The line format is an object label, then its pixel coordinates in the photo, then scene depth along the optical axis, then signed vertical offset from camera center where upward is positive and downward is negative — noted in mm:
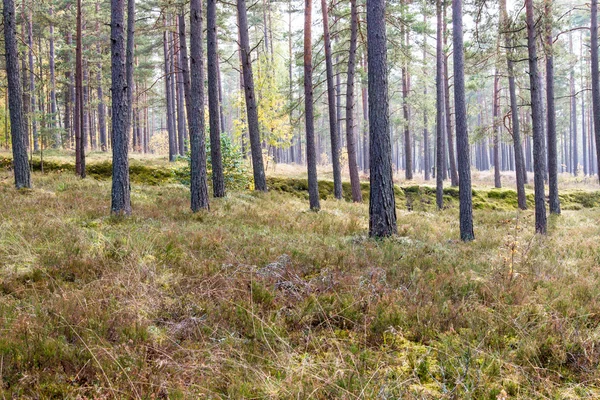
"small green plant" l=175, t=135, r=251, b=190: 15969 +902
